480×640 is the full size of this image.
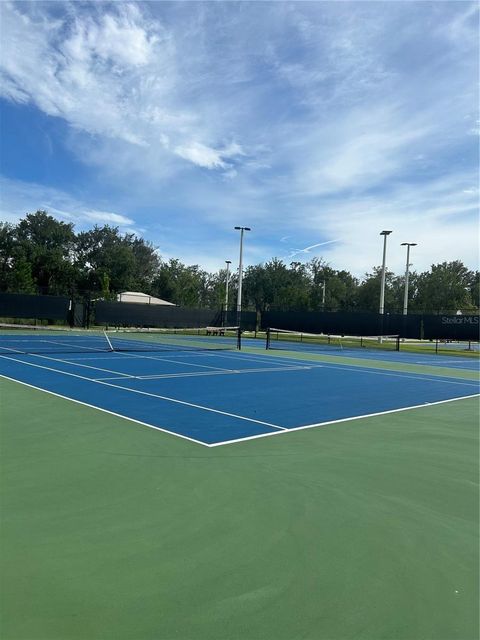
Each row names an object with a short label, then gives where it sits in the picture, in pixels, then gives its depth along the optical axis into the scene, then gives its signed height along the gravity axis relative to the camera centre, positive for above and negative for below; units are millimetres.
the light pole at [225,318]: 39603 +170
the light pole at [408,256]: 33644 +4989
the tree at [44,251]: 54625 +6807
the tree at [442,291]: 63125 +5243
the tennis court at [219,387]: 6828 -1317
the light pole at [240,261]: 36094 +4431
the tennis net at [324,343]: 26250 -1089
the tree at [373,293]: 70938 +4891
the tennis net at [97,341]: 17734 -1204
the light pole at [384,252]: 29839 +4590
